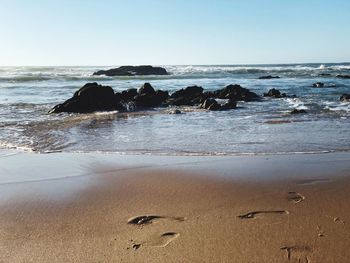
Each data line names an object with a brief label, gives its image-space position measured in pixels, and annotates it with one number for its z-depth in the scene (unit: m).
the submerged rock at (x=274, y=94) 23.45
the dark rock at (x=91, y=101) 17.38
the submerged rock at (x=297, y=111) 14.81
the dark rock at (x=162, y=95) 20.95
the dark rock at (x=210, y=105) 17.16
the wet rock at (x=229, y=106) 17.34
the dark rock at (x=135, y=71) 65.81
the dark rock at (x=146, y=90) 20.69
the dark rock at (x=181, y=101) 20.01
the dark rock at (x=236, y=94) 21.94
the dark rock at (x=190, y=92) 22.04
